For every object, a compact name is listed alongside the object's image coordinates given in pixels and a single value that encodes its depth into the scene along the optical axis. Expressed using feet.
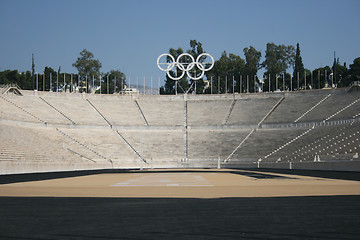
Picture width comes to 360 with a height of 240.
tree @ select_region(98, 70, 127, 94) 458.91
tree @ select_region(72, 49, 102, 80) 452.35
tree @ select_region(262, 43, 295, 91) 445.78
